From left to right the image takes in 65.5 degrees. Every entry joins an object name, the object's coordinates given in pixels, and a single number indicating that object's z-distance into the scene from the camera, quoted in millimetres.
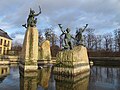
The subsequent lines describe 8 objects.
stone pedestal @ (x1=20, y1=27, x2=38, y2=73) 9576
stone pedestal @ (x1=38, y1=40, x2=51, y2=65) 17469
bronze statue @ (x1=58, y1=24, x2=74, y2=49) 9045
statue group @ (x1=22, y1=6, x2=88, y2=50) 9079
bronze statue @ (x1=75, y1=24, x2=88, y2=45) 11100
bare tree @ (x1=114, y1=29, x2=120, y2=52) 33902
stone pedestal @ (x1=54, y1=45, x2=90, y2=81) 7732
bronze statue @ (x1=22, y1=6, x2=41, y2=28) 10599
